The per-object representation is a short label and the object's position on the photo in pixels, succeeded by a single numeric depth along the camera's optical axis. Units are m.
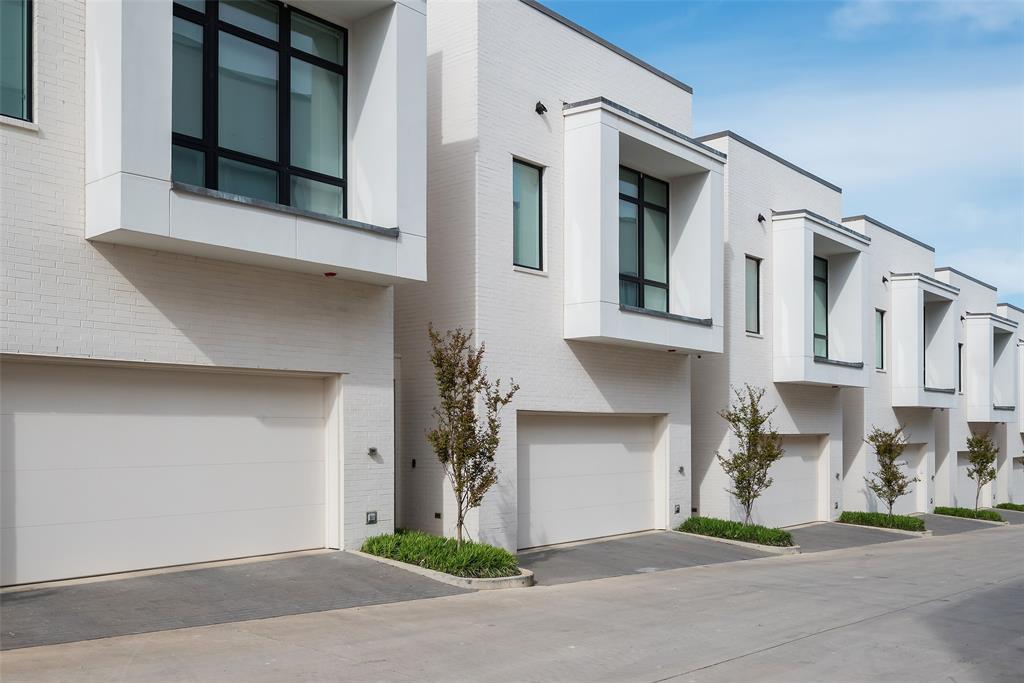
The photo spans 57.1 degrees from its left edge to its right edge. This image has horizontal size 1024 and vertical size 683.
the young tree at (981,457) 33.84
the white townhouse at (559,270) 15.63
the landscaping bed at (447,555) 12.71
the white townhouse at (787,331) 22.20
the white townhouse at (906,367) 28.62
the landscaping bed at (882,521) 25.44
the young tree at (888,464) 26.24
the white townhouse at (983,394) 35.97
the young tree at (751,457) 19.66
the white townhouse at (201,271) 10.20
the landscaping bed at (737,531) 19.06
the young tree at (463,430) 13.66
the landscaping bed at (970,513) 31.73
